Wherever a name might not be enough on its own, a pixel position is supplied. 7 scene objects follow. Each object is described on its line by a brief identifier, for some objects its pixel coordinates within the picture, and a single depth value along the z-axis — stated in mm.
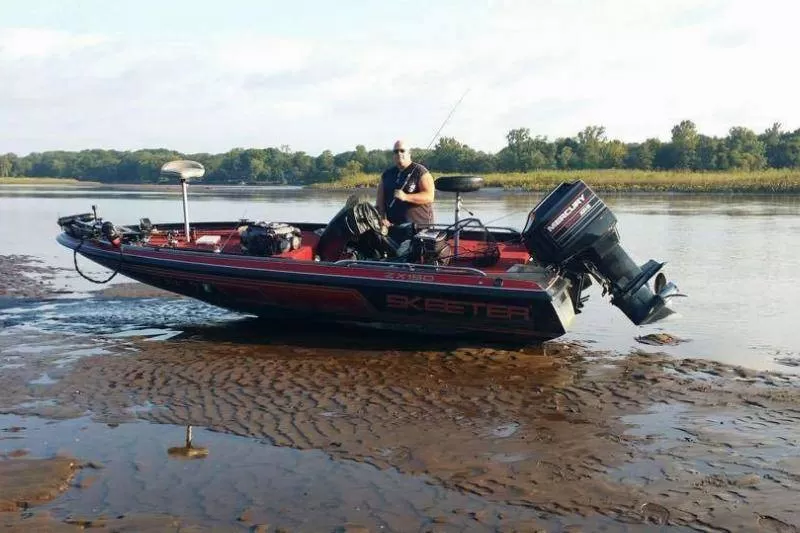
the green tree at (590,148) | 59750
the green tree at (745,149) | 53719
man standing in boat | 7773
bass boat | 6434
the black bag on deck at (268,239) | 7785
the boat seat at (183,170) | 8469
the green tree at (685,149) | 55750
